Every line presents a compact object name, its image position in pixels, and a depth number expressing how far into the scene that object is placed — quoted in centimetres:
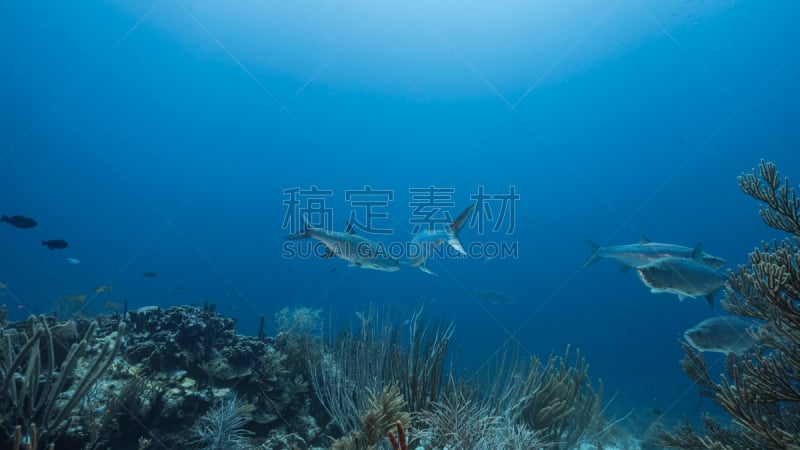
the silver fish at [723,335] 448
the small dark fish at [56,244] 1035
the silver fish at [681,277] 454
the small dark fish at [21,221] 972
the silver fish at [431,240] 562
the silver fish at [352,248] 514
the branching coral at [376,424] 257
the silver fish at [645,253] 559
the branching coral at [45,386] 304
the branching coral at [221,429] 386
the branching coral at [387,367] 390
